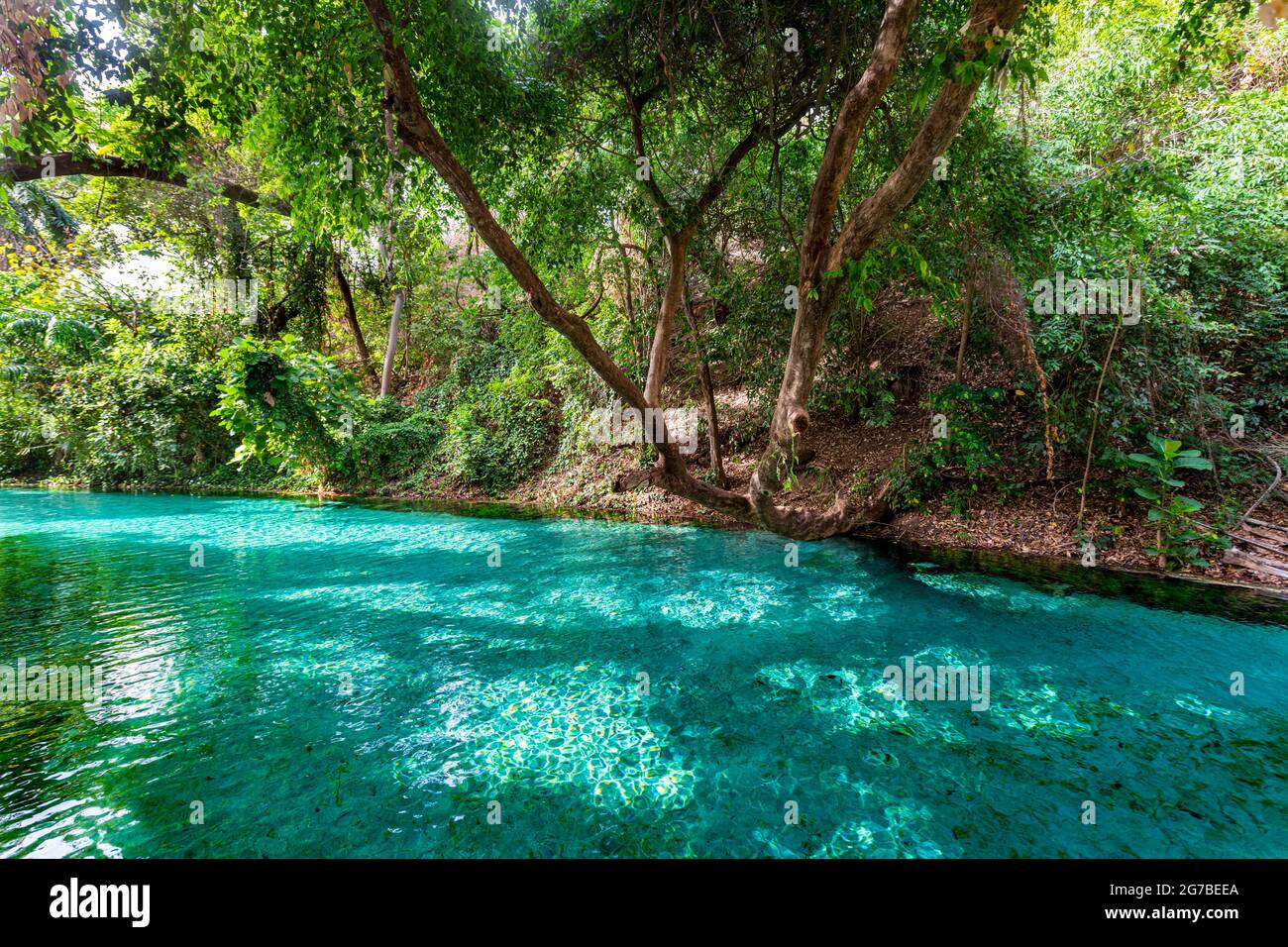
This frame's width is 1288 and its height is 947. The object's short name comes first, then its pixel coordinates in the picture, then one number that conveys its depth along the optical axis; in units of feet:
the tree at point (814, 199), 11.61
